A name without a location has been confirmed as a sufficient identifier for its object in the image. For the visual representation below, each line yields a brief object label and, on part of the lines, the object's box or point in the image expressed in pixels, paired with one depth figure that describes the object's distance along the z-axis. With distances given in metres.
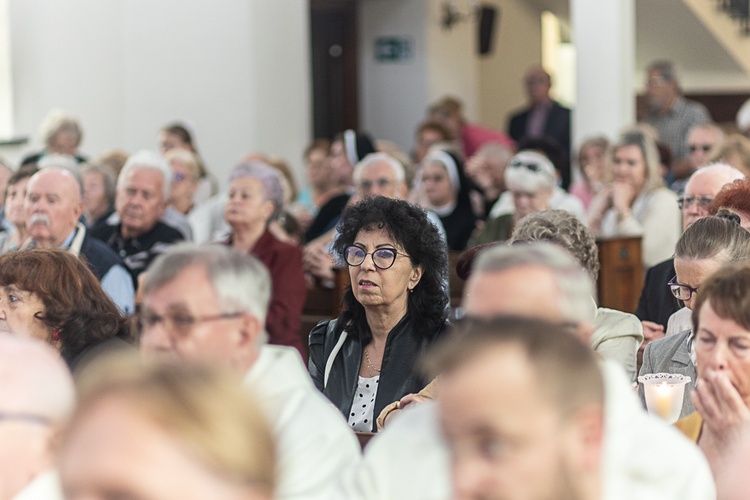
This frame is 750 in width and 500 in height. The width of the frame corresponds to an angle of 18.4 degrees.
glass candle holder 5.39
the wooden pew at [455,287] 11.11
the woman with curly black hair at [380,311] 7.06
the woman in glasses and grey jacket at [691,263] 6.41
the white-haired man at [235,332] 4.36
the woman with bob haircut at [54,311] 6.55
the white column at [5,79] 18.10
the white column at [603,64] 17.31
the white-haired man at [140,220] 11.24
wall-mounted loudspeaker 24.72
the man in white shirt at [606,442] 3.71
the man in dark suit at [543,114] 20.24
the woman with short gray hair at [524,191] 11.87
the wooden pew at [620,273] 11.48
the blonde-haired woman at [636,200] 12.32
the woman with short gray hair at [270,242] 9.85
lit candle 5.39
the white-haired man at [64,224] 9.43
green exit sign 23.78
